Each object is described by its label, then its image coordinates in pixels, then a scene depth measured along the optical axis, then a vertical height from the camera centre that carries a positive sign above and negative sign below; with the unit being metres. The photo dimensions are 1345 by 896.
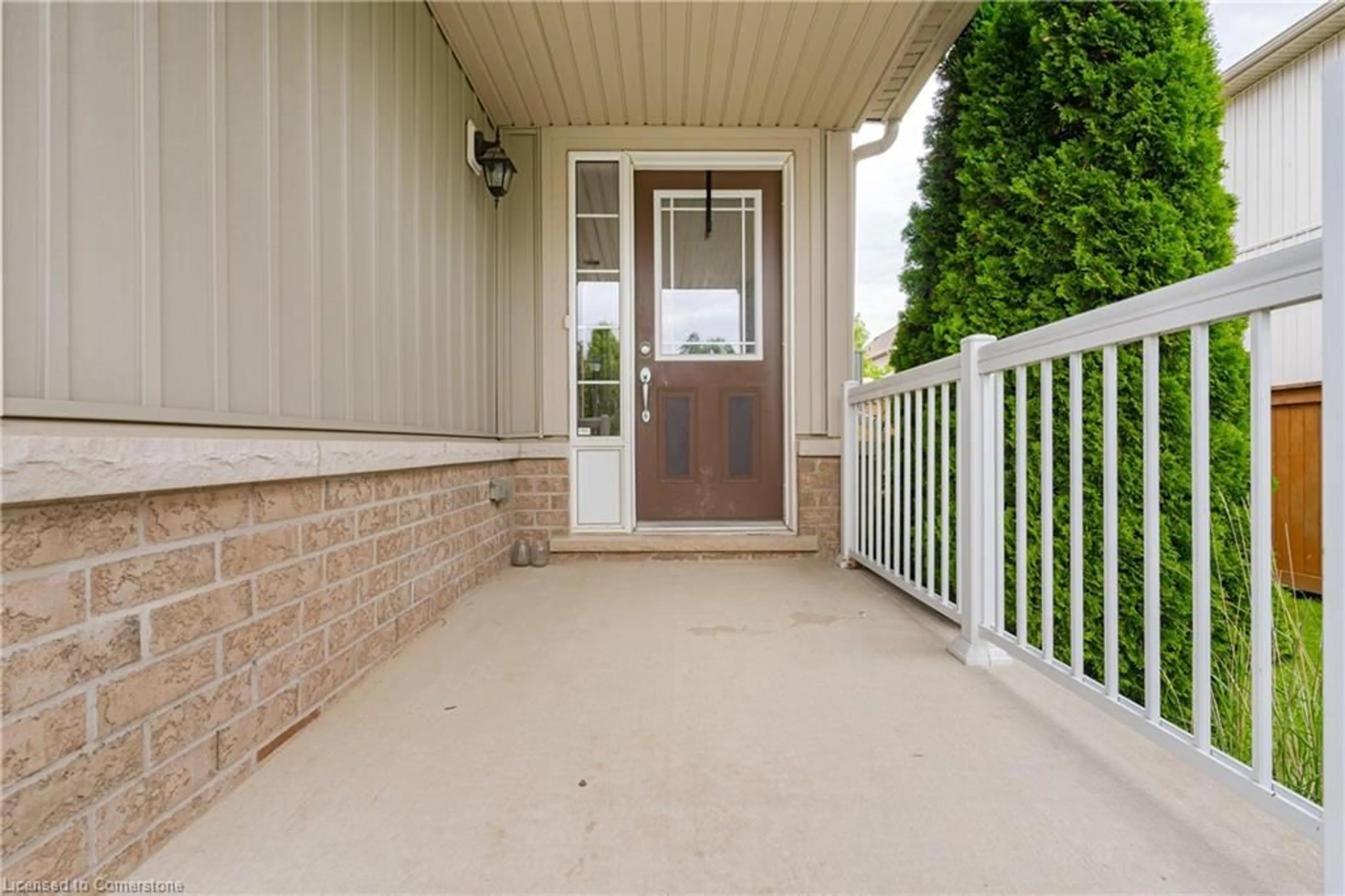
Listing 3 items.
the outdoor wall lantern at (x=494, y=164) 2.94 +1.37
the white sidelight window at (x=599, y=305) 3.42 +0.80
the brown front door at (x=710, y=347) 3.46 +0.57
